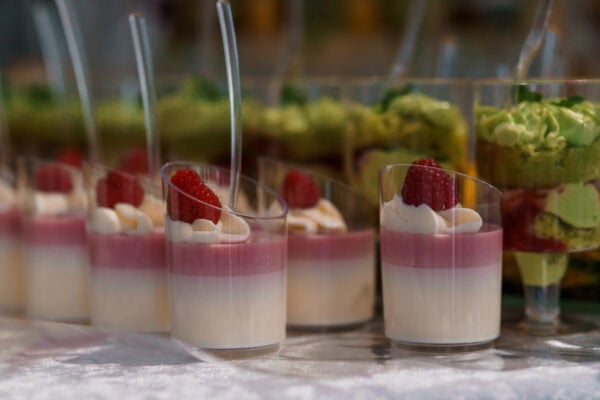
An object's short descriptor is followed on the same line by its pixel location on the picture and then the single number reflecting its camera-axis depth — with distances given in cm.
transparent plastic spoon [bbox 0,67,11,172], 80
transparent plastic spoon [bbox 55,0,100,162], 73
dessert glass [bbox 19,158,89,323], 71
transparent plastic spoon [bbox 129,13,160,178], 68
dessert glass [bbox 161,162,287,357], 62
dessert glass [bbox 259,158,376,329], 68
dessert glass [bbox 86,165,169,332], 66
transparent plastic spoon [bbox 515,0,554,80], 69
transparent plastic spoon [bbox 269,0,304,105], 87
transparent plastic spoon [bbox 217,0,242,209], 64
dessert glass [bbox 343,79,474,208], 68
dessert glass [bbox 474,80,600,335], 64
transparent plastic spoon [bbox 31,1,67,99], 87
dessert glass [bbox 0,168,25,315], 75
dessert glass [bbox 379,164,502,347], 62
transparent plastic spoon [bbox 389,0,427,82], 79
